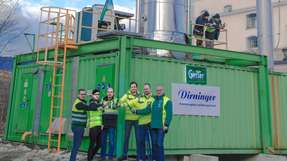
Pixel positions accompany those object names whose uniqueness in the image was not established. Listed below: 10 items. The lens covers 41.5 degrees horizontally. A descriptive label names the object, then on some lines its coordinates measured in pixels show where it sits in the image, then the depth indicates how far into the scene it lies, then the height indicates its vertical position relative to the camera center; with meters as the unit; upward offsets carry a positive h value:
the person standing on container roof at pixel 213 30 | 14.51 +3.14
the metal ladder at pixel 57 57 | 12.24 +1.82
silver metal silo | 13.09 +3.15
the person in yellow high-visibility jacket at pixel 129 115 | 9.84 -0.13
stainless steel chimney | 15.94 +3.60
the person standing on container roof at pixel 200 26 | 14.32 +3.22
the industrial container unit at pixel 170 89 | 11.40 +0.74
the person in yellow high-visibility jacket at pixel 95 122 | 9.91 -0.33
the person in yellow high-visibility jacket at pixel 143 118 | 9.79 -0.20
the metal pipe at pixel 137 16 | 13.82 +3.46
